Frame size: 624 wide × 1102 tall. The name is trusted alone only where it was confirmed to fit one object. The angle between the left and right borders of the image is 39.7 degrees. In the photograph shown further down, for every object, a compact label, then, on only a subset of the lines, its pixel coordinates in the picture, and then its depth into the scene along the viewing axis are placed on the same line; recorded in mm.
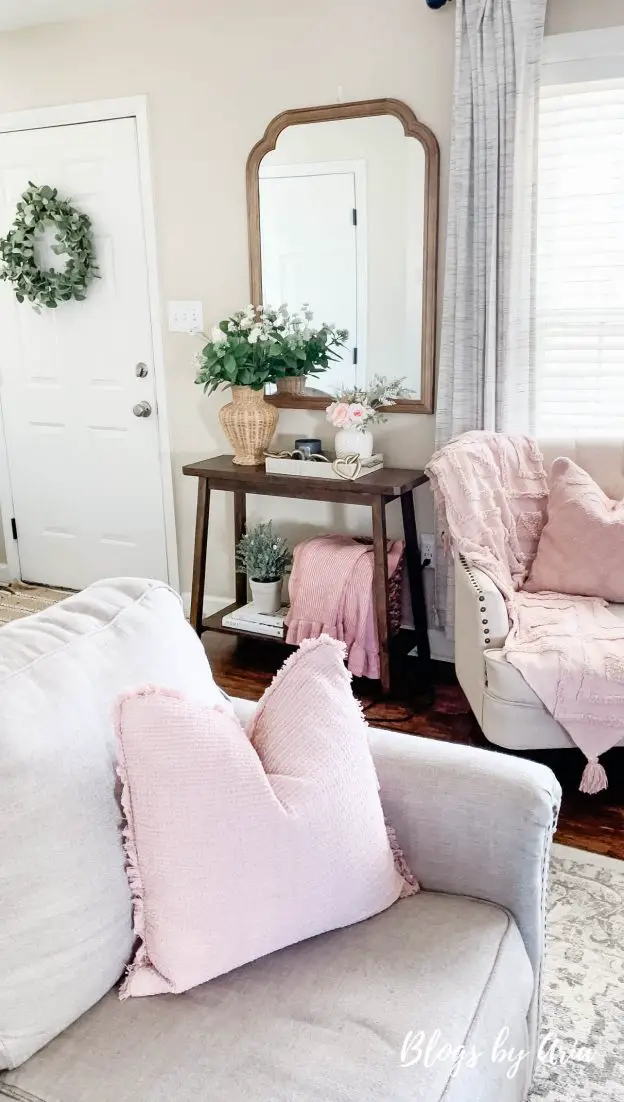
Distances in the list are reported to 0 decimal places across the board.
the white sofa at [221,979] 975
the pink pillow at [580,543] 2475
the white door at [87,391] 3492
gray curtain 2574
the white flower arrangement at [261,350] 2955
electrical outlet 3123
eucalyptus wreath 3482
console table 2791
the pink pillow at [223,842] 1063
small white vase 2941
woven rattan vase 3096
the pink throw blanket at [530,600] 2100
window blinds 2678
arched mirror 2889
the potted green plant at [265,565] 3188
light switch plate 3414
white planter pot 3193
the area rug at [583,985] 1457
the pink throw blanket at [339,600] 2869
